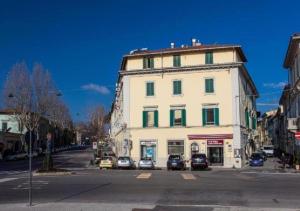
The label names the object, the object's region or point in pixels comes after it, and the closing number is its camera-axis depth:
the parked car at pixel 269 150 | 48.34
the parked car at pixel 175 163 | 27.30
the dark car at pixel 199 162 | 27.31
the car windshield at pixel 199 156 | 27.69
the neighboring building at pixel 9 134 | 49.20
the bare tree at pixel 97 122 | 54.47
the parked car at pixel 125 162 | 28.88
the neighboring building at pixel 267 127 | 77.72
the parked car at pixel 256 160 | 32.07
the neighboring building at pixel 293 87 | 29.34
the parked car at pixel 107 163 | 28.92
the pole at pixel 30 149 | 8.61
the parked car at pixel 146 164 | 28.67
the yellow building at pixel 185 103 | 30.47
